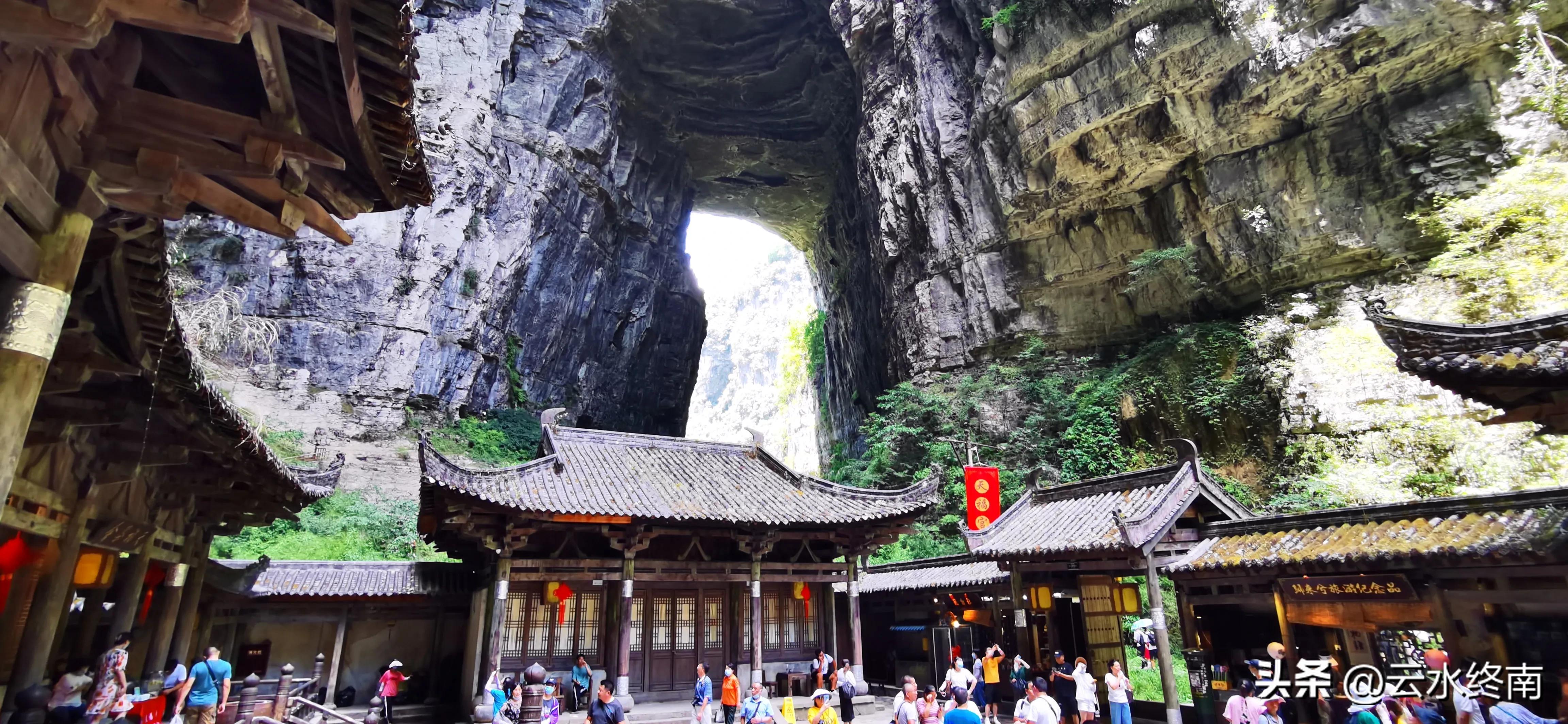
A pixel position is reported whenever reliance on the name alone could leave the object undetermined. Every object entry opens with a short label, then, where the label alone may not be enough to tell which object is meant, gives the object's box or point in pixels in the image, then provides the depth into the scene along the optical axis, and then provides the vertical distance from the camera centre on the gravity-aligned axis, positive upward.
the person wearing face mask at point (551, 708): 10.05 -1.19
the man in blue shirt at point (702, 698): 10.21 -1.08
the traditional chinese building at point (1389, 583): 7.87 +0.21
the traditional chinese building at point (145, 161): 3.30 +2.34
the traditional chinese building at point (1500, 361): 6.30 +2.01
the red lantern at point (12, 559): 7.27 +0.67
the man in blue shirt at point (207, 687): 7.76 -0.62
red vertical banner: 18.36 +2.72
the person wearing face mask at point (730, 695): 11.12 -1.15
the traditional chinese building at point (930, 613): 15.16 -0.06
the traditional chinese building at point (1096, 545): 11.07 +0.93
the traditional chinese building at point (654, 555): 12.38 +1.11
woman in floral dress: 7.00 -0.56
